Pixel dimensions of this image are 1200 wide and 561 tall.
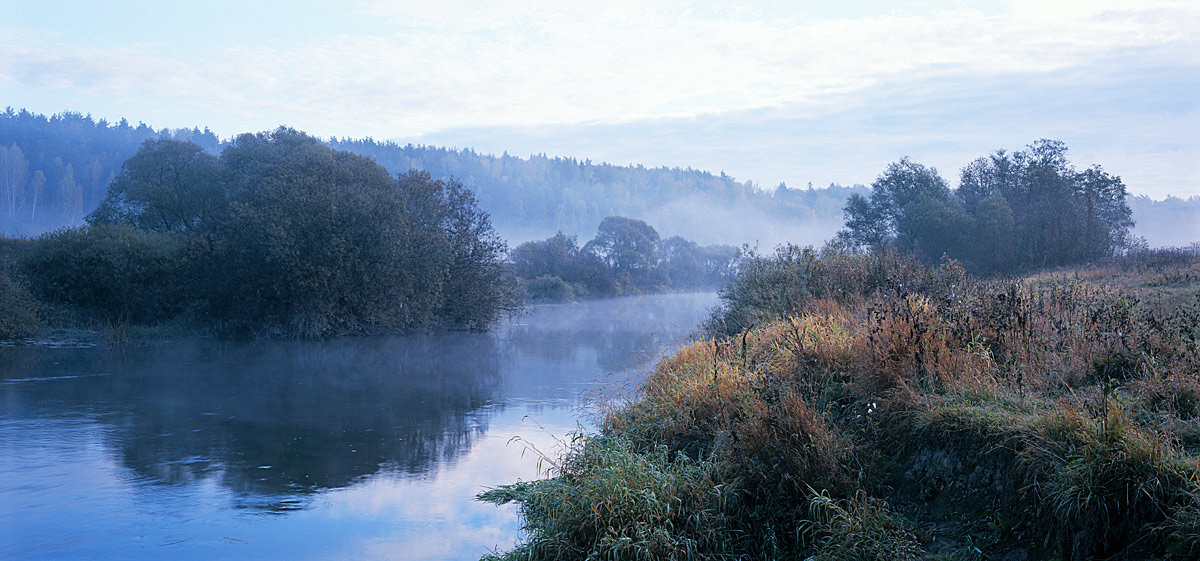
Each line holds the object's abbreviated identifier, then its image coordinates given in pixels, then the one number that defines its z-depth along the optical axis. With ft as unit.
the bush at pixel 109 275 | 94.79
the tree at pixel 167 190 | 121.19
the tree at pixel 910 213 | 127.34
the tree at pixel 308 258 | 93.45
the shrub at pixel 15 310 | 80.69
